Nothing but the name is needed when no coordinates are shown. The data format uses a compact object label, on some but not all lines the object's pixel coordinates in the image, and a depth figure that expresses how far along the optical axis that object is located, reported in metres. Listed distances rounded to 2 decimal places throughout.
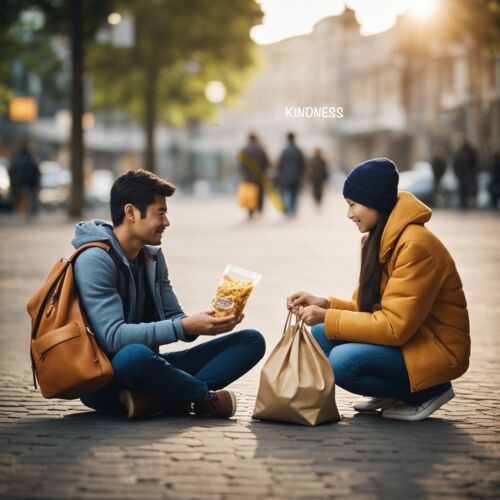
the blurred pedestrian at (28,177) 32.22
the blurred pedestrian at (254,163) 28.17
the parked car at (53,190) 40.19
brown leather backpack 5.44
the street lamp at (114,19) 32.03
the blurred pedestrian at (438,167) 35.50
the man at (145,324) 5.55
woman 5.55
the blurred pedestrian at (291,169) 30.33
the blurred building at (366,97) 54.72
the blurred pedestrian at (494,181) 34.25
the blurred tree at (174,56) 43.12
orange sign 49.62
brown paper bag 5.60
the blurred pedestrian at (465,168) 34.09
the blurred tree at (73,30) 29.11
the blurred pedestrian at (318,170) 33.97
